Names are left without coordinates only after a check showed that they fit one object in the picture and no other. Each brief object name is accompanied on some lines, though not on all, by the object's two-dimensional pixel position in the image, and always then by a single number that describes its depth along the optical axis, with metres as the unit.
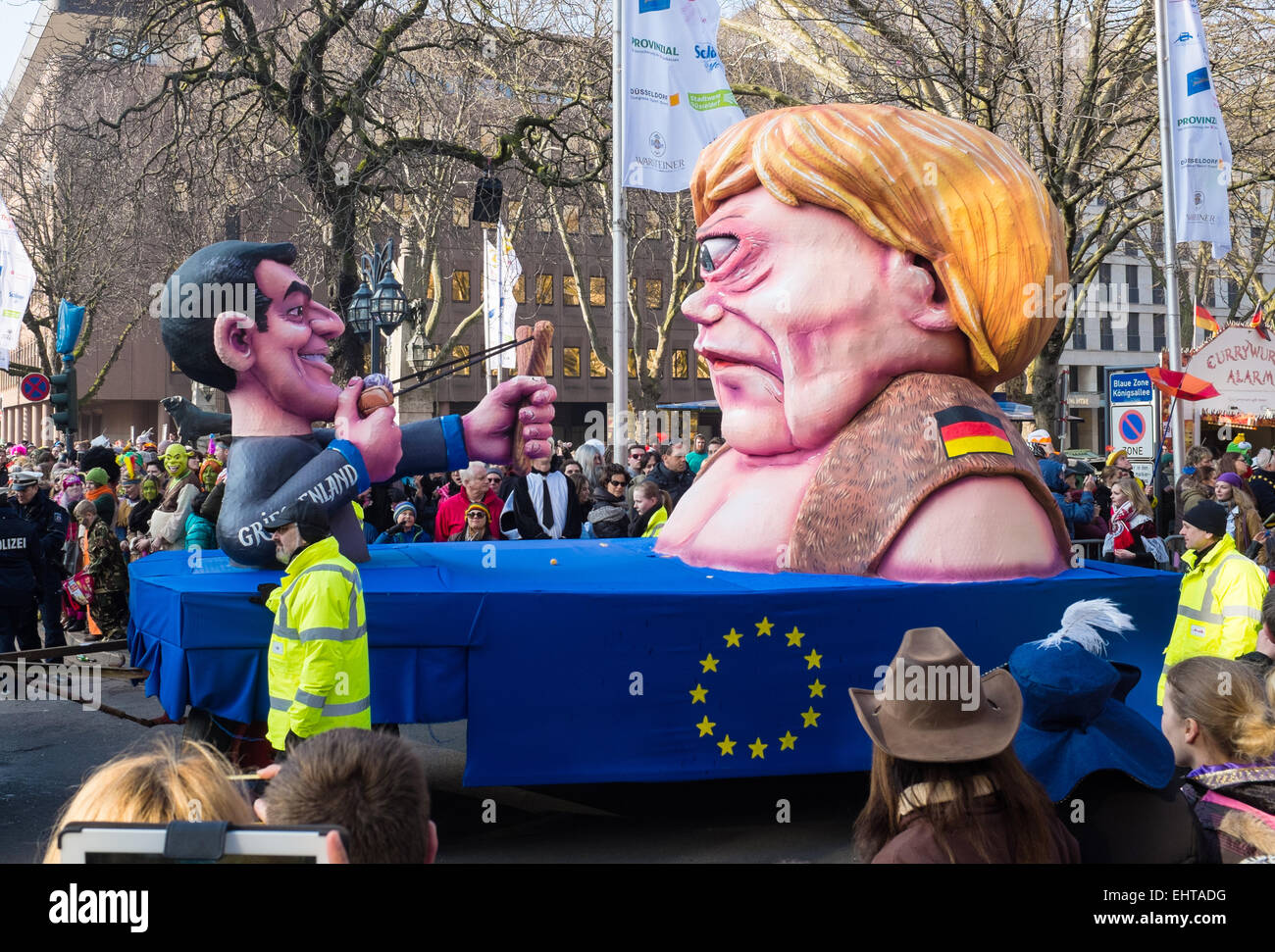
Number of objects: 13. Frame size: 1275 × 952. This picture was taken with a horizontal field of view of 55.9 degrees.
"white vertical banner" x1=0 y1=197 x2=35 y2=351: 17.38
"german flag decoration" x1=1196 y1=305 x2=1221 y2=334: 15.50
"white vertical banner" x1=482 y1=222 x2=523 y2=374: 16.89
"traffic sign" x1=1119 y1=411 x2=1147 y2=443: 13.77
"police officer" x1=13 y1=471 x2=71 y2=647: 9.59
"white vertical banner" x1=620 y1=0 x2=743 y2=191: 10.79
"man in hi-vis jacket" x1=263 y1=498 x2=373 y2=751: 4.44
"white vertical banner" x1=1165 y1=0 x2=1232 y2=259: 13.02
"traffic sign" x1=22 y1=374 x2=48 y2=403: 15.27
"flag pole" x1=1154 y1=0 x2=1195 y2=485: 12.94
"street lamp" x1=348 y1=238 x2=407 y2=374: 9.77
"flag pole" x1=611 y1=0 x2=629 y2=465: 11.09
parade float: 5.29
